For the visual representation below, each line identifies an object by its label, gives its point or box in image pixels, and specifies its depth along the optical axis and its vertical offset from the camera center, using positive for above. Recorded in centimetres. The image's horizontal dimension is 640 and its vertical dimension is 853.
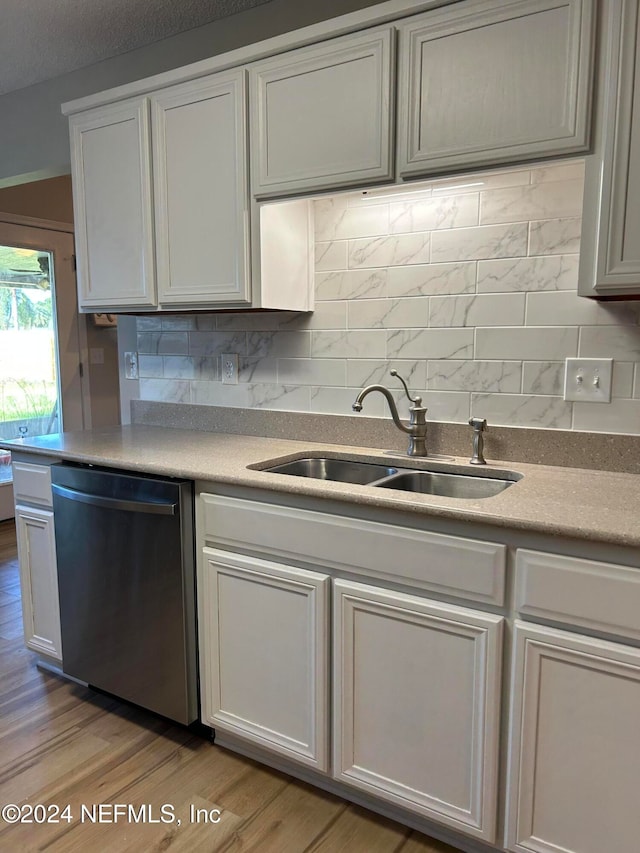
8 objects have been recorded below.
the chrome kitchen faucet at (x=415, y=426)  198 -25
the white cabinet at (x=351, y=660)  142 -79
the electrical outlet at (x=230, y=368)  248 -8
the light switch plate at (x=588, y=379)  177 -9
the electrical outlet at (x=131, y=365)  278 -8
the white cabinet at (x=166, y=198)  203 +52
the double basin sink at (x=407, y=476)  183 -40
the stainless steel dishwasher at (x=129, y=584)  186 -74
